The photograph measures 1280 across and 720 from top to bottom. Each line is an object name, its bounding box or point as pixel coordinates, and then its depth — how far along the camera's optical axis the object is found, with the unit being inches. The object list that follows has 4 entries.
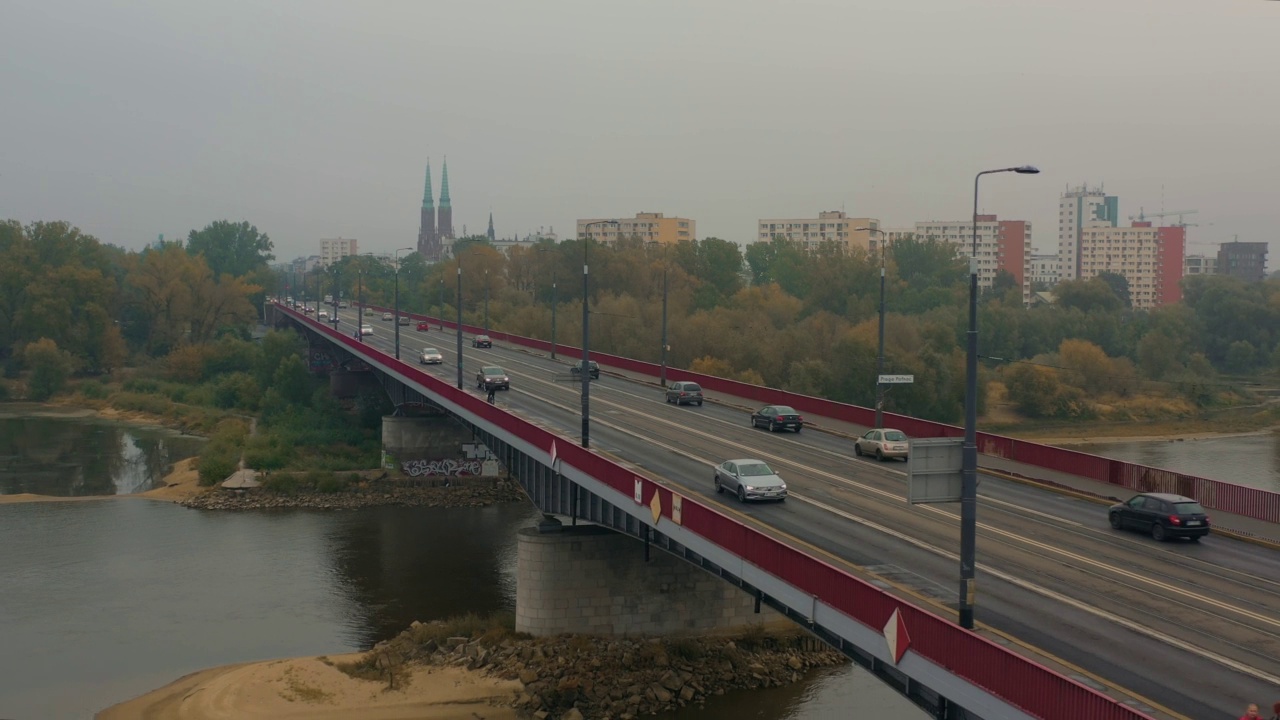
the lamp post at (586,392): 1369.6
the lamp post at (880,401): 1582.4
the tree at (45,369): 4441.4
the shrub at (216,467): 2691.9
